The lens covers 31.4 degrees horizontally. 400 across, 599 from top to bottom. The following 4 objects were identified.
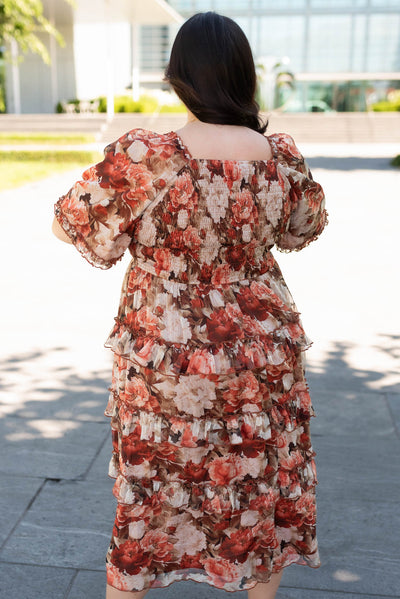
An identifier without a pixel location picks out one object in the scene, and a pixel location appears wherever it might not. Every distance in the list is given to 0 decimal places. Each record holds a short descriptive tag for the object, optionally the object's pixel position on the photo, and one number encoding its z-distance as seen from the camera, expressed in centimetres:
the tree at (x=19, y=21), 1917
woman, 195
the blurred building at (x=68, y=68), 3378
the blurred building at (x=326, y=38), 4978
